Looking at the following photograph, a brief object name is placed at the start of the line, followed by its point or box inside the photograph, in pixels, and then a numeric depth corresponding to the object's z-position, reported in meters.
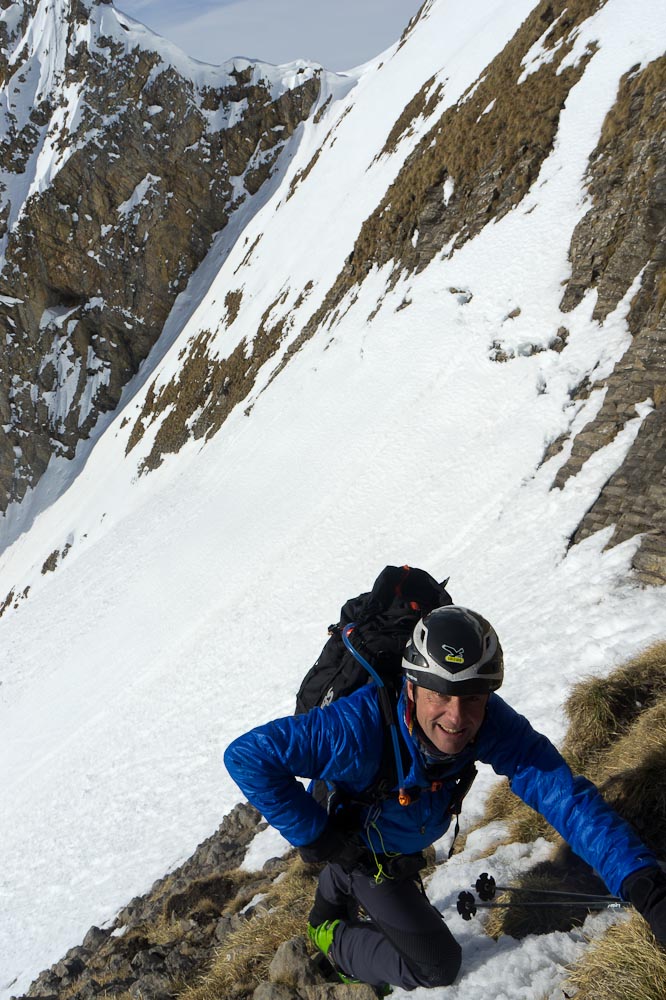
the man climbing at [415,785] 2.97
